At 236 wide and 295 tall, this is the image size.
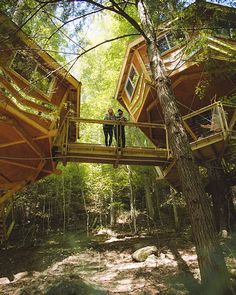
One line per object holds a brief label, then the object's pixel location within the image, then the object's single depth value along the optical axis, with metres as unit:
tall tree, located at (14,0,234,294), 2.87
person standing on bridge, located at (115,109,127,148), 6.81
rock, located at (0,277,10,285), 5.62
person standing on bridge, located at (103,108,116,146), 7.52
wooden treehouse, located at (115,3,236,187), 4.75
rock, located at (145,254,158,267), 5.74
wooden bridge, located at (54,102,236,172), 6.48
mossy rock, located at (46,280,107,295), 3.98
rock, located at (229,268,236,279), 4.53
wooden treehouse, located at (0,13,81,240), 5.27
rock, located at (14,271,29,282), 5.86
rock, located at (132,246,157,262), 6.23
